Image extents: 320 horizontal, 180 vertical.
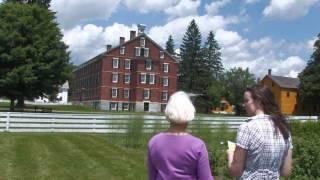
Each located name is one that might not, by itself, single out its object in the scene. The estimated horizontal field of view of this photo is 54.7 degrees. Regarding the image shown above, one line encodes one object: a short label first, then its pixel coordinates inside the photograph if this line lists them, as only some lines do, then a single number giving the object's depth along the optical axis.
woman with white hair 2.32
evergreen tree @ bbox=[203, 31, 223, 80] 66.37
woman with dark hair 2.63
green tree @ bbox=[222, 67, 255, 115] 54.83
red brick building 52.53
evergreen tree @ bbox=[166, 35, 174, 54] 74.45
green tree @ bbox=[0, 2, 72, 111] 26.83
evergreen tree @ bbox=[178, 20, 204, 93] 64.63
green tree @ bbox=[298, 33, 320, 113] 45.66
